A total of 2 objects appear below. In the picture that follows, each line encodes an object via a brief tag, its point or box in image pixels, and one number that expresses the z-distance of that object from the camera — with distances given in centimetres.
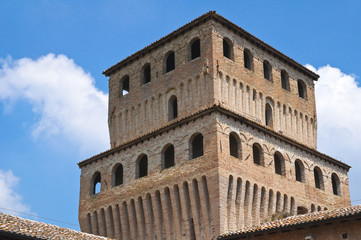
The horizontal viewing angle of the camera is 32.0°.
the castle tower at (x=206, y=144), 2597
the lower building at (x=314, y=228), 2025
